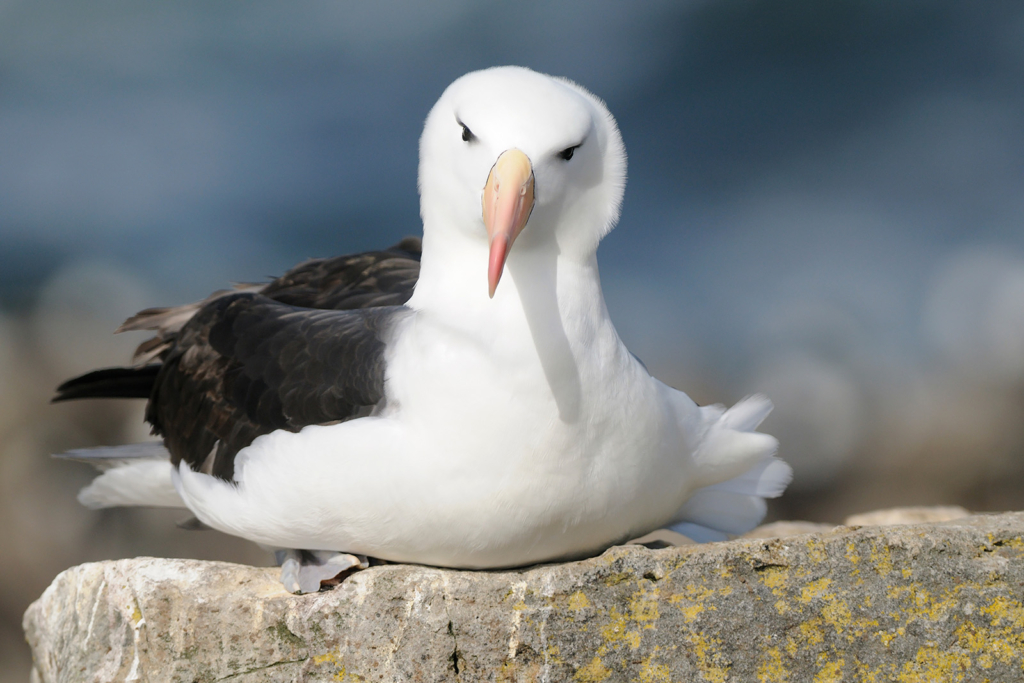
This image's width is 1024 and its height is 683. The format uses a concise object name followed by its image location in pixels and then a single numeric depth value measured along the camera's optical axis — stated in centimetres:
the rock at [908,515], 1045
